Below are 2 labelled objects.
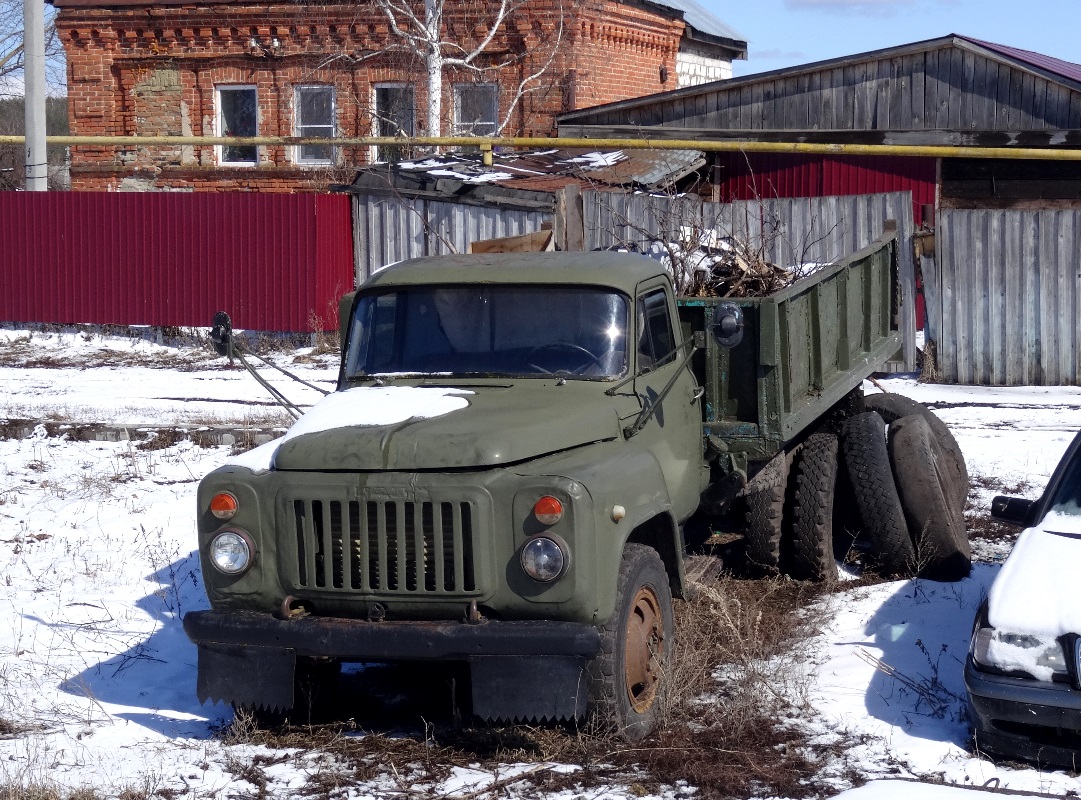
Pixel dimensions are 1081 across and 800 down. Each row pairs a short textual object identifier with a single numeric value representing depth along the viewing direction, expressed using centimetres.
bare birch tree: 2194
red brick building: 2328
